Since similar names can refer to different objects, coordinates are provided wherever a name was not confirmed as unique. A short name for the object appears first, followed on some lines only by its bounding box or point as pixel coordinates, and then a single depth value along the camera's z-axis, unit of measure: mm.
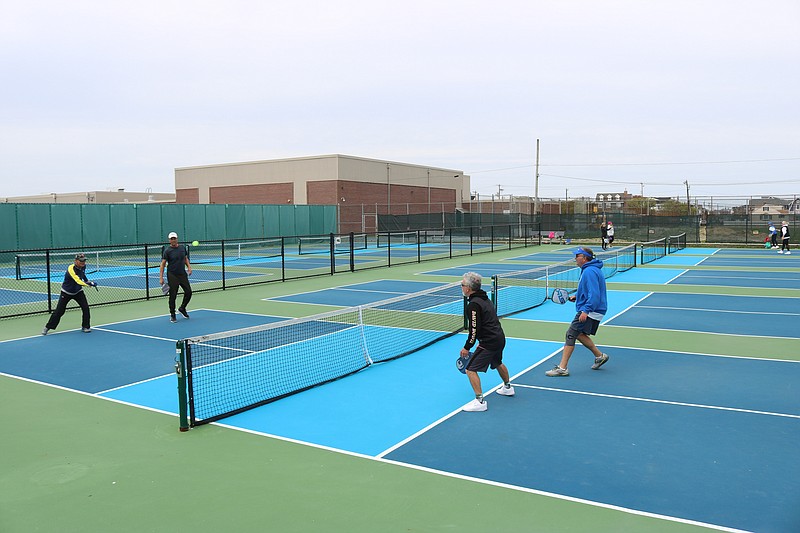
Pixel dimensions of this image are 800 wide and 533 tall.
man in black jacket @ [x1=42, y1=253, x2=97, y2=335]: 13398
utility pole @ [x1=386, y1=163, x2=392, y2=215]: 64412
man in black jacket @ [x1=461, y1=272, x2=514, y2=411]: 8203
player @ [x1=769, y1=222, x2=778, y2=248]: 40906
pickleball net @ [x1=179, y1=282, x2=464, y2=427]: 9000
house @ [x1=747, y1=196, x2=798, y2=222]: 48062
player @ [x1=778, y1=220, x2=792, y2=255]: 36594
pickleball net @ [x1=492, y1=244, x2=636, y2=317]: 17688
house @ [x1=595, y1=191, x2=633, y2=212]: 138525
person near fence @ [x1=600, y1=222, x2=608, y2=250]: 38000
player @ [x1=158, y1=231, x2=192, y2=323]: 15375
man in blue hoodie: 9914
